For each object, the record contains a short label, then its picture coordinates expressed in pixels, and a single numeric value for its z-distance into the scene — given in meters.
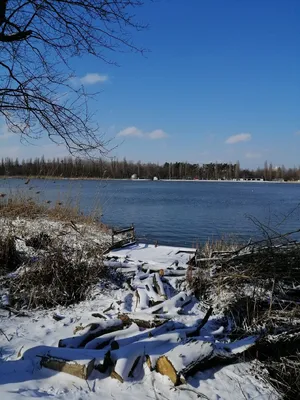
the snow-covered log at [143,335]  3.69
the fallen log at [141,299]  4.78
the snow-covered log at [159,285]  5.12
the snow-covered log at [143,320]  4.12
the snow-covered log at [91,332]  3.71
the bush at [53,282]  5.06
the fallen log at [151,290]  5.00
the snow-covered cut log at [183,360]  3.15
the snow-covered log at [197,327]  4.00
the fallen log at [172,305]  4.50
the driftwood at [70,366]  3.11
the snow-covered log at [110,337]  3.70
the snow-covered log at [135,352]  3.16
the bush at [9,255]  6.17
